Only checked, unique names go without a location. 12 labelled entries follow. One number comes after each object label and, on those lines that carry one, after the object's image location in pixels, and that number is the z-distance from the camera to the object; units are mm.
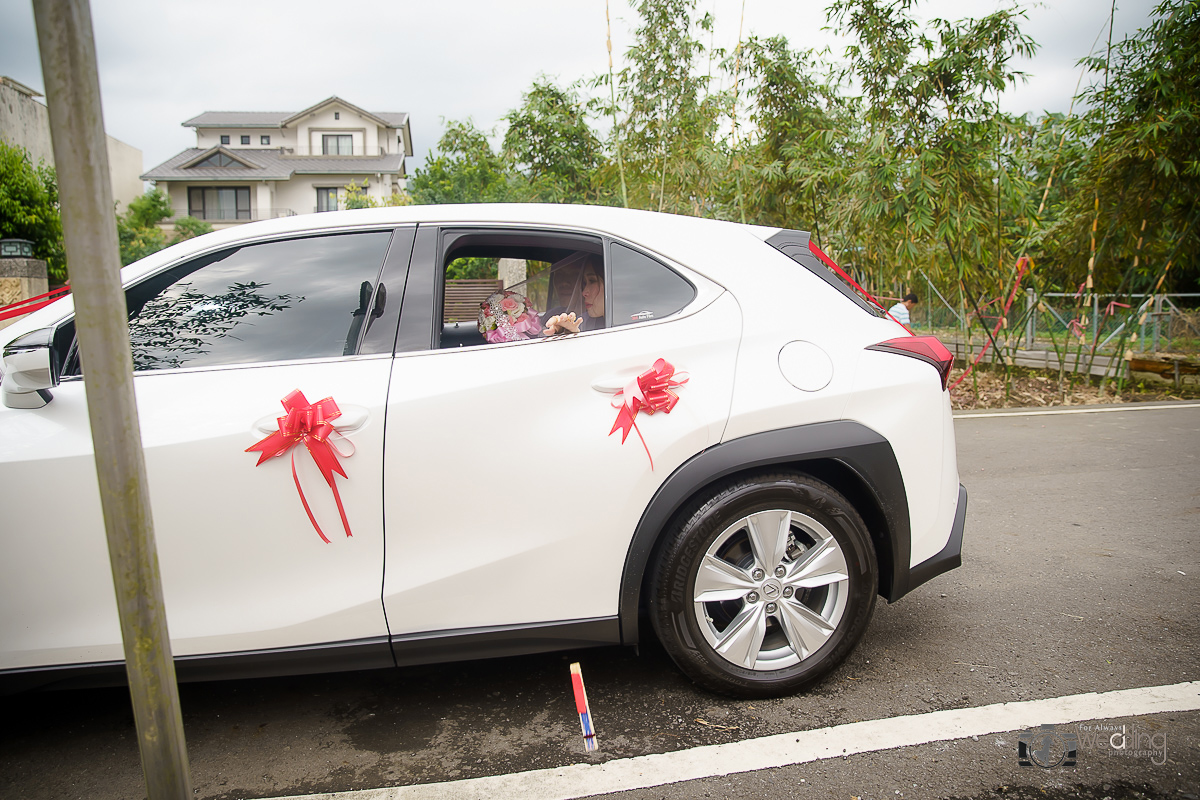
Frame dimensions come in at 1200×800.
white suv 2109
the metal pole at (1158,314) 10438
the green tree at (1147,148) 8094
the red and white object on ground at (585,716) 2193
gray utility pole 1261
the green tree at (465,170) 24266
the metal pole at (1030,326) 10778
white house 40625
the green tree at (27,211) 13547
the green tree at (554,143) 15633
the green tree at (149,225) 31617
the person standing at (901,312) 9000
